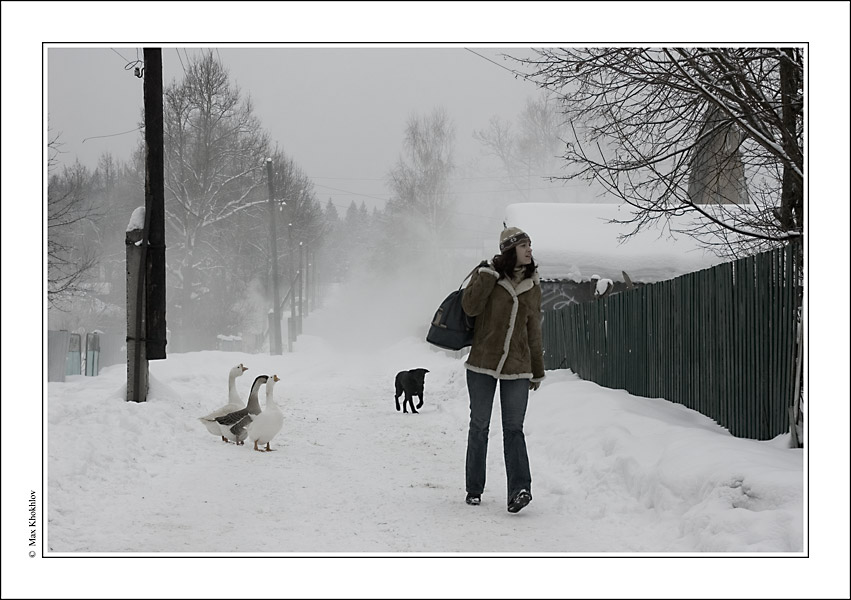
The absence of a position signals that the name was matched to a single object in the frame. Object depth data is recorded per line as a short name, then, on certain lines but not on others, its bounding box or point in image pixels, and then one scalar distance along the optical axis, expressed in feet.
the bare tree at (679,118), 20.06
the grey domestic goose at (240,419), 27.32
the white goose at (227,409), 27.89
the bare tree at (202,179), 87.86
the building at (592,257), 61.52
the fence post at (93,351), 79.57
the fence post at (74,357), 72.49
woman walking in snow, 17.89
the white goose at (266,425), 26.22
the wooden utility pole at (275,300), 108.91
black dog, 40.81
